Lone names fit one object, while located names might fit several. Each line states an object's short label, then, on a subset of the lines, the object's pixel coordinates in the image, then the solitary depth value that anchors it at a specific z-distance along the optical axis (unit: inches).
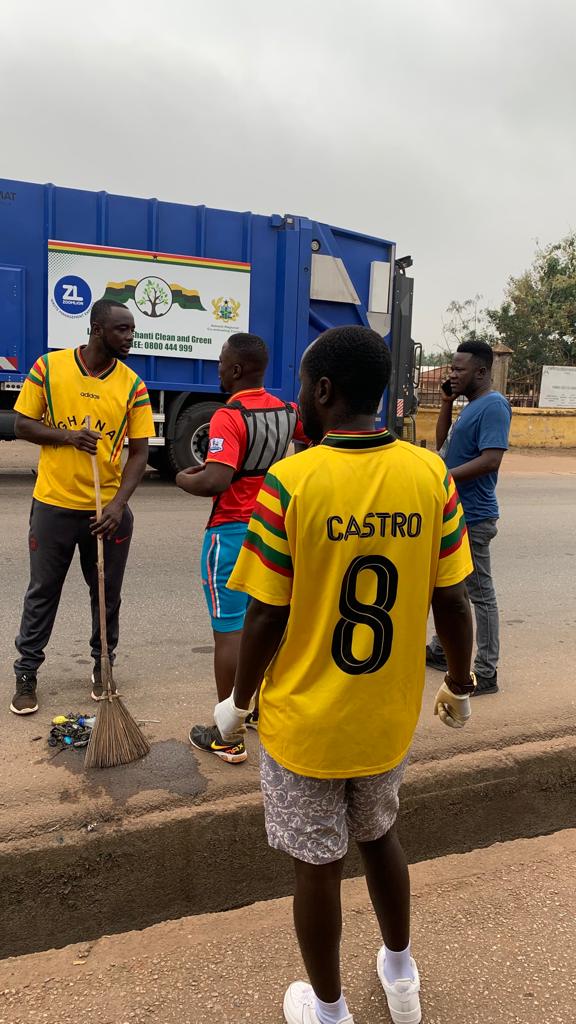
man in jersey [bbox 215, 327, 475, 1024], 65.4
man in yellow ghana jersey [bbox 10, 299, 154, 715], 133.0
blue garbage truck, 375.6
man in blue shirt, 150.0
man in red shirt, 117.3
